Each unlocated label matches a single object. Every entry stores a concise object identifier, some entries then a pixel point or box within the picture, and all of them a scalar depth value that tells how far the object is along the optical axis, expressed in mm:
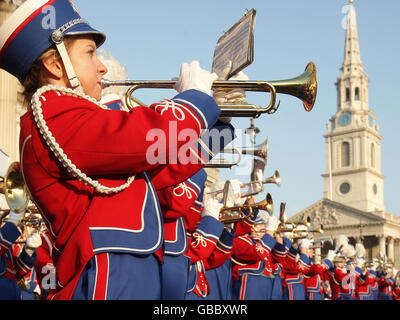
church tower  81938
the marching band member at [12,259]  7371
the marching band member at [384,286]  23781
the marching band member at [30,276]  8185
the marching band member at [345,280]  16938
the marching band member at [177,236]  4426
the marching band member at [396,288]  24920
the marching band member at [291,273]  12266
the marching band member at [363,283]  19438
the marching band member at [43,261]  7752
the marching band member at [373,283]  21484
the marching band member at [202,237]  6301
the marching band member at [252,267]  9391
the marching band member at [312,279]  14891
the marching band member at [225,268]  7730
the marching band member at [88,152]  2494
